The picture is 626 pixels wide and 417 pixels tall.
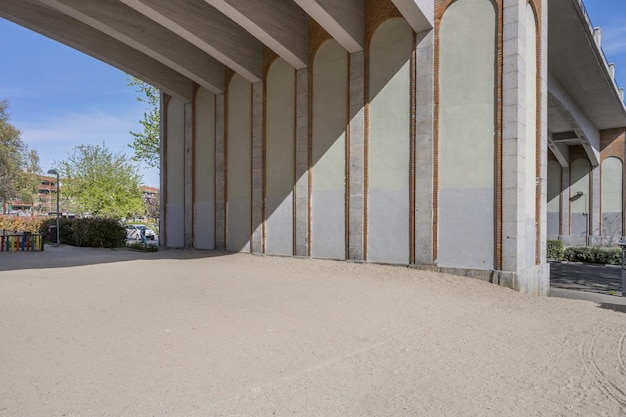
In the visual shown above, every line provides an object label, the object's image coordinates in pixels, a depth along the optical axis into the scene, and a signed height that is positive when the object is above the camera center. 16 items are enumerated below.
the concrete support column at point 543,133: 11.38 +2.33
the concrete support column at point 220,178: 16.80 +1.42
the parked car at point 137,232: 30.47 -1.76
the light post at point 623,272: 10.38 -1.66
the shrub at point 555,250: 25.22 -2.51
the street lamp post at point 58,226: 21.75 -0.91
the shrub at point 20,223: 25.99 -0.93
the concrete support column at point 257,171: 15.16 +1.57
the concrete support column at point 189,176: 18.42 +1.65
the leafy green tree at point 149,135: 28.08 +5.48
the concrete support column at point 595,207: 29.58 +0.34
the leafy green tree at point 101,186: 28.53 +1.92
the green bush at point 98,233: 20.69 -1.21
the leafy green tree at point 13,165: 41.75 +5.14
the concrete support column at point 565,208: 31.22 +0.27
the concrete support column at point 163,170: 20.17 +2.11
